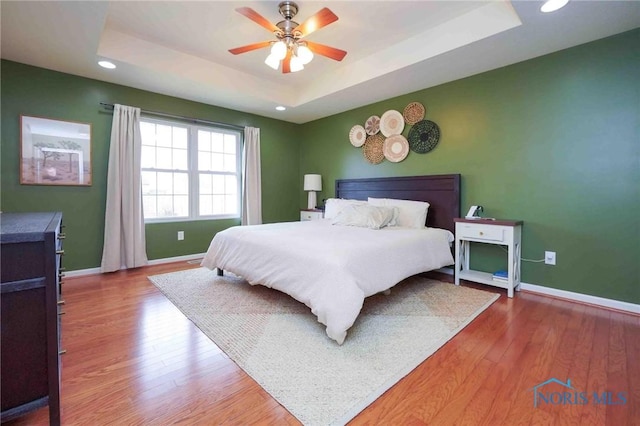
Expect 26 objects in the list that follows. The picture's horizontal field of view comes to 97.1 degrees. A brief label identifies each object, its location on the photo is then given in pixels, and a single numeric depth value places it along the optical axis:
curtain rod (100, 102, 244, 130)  3.78
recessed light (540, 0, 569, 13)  2.03
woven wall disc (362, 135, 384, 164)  4.22
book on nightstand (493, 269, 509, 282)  2.89
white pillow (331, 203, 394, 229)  3.23
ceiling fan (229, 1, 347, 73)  2.27
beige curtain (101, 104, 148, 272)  3.53
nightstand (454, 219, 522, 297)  2.77
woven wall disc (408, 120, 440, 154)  3.65
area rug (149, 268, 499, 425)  1.44
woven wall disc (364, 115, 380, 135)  4.25
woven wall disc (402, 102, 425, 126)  3.76
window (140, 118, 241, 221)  3.99
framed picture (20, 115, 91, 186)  3.08
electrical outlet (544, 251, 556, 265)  2.82
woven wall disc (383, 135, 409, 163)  3.95
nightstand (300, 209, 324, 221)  4.82
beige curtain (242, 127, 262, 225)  4.74
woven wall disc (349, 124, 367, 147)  4.46
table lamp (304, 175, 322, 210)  5.00
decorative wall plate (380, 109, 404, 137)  3.98
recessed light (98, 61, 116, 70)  3.00
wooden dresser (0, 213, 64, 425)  1.09
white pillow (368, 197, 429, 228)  3.41
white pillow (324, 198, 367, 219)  3.86
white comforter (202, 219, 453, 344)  1.90
